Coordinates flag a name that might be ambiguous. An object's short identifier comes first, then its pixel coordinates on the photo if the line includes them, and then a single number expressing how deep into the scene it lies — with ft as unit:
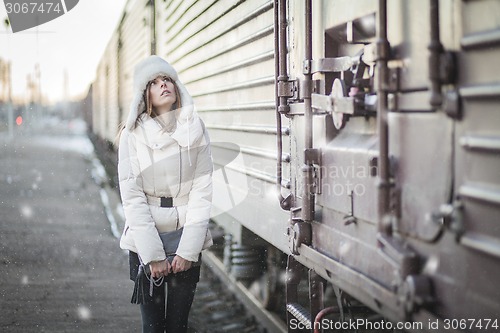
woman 9.96
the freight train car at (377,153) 6.17
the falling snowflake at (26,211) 34.42
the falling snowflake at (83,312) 17.21
